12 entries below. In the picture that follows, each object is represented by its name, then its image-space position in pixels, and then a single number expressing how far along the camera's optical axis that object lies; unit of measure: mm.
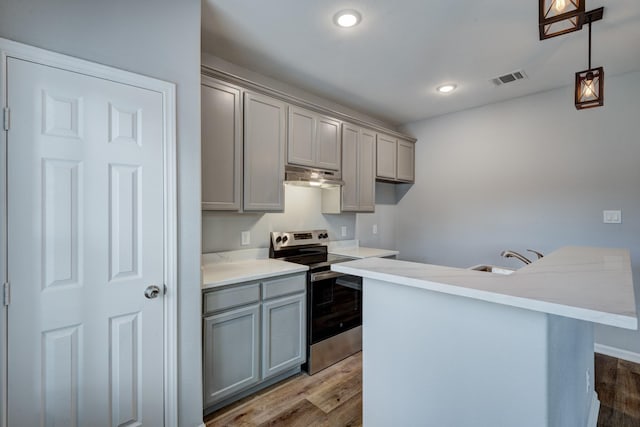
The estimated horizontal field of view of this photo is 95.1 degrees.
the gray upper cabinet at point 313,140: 2647
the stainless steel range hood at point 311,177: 2594
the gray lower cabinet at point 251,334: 1909
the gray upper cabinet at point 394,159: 3566
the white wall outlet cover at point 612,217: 2666
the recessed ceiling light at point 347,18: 1854
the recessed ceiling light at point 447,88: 2899
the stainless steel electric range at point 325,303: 2453
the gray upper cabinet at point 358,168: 3156
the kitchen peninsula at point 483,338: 935
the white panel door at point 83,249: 1260
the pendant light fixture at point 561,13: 1171
